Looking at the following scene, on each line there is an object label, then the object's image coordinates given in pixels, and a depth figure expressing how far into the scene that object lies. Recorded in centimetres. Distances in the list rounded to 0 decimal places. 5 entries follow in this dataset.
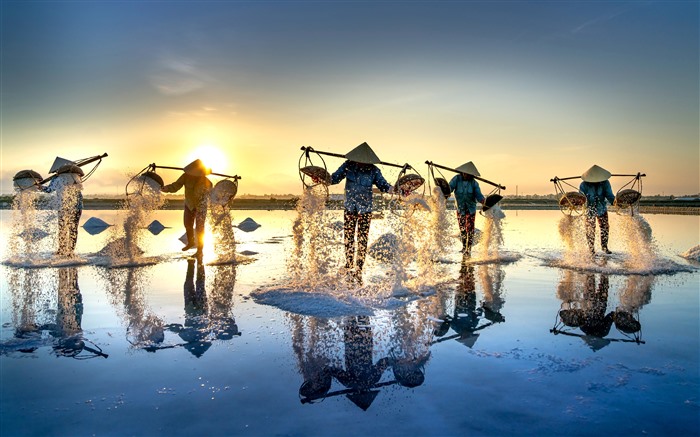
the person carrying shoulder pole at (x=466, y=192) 1203
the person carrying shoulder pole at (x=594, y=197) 1238
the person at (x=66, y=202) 1191
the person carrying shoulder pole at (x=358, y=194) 857
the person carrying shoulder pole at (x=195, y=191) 1191
